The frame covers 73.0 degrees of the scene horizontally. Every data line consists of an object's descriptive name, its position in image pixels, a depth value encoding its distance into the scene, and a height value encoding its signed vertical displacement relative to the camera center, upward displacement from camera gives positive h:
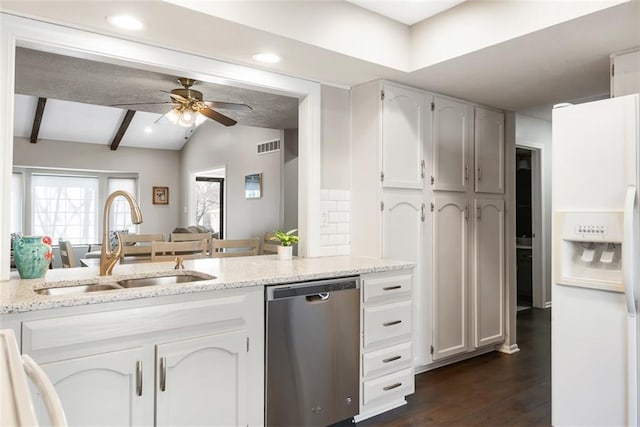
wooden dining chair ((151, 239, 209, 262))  3.73 -0.29
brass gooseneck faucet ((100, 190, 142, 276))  2.21 -0.14
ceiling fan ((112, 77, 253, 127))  3.67 +0.96
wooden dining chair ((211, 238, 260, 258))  4.18 -0.28
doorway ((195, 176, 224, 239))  9.14 +0.34
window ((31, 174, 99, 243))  8.41 +0.18
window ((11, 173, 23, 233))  8.06 +0.28
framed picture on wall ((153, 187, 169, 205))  9.52 +0.45
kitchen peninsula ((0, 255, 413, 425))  1.60 -0.52
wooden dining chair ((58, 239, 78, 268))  4.04 -0.37
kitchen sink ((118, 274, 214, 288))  2.24 -0.35
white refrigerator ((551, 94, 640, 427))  1.96 -0.23
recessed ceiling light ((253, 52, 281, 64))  2.50 +0.94
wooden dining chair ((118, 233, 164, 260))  3.91 -0.29
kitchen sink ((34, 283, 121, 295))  1.99 -0.35
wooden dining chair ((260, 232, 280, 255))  4.53 -0.33
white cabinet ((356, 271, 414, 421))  2.48 -0.75
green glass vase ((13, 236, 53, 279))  2.03 -0.19
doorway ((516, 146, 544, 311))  5.27 -0.17
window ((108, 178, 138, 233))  9.05 +0.16
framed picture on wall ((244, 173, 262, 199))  6.32 +0.45
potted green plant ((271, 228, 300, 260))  2.89 -0.20
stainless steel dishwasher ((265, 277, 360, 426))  2.14 -0.71
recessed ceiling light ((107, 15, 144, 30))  2.02 +0.93
